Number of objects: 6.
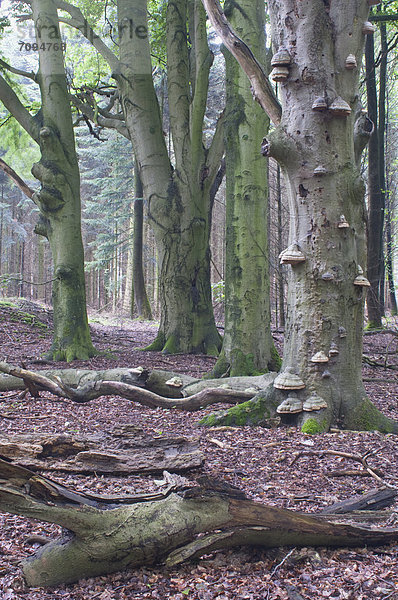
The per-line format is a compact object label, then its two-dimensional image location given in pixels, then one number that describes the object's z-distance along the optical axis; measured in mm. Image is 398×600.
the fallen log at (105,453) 2969
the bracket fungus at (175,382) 4948
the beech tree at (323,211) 4051
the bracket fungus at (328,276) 4012
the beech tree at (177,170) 9344
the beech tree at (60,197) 8164
